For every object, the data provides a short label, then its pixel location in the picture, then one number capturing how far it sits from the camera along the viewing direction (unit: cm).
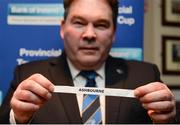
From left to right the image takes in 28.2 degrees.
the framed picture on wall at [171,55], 264
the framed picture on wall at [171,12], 265
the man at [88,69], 149
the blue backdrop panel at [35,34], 190
